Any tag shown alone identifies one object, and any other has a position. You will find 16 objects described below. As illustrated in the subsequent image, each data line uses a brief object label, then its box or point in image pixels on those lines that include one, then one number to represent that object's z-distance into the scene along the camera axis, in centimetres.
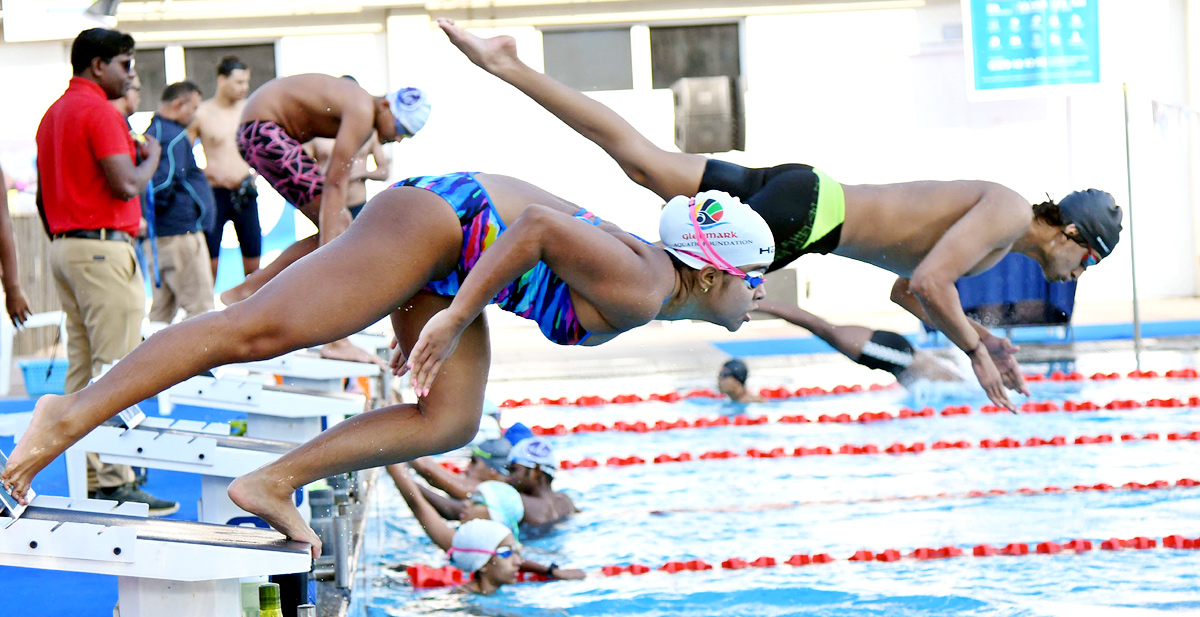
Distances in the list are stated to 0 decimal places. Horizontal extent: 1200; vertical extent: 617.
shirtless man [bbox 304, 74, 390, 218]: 1154
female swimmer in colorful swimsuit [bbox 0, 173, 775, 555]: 540
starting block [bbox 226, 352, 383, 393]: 970
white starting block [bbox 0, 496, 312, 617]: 489
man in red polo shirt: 998
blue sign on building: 2722
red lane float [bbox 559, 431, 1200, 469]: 1496
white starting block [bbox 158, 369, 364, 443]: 835
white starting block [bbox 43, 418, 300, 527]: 679
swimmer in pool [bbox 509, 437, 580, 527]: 1105
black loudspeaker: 2789
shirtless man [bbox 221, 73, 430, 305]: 1065
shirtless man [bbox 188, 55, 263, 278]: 1603
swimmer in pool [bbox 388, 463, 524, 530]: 1019
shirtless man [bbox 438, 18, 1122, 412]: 858
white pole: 2002
